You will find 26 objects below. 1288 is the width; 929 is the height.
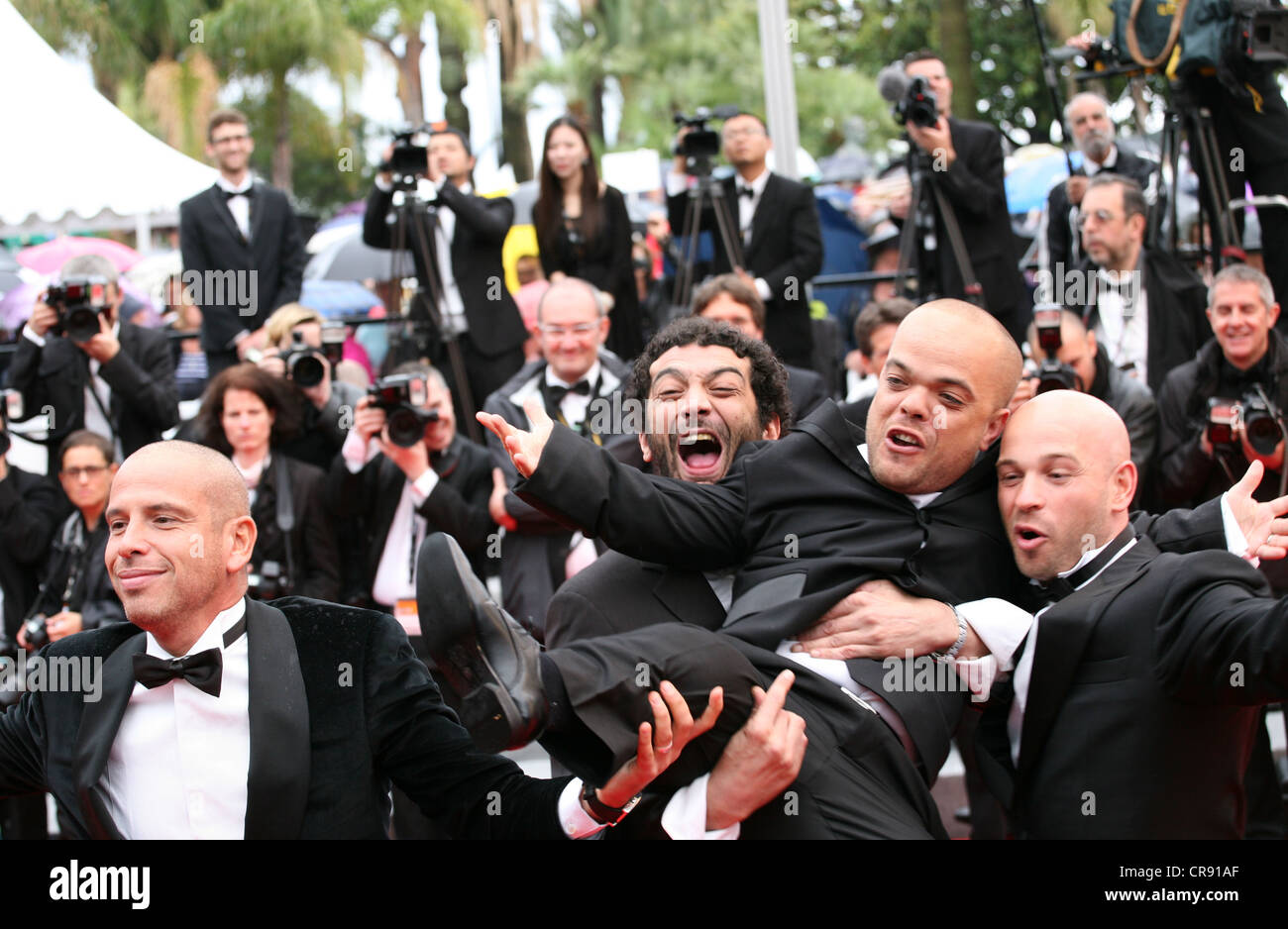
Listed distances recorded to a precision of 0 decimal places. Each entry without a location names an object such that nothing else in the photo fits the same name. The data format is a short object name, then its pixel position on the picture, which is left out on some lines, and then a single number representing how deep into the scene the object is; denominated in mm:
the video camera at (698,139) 7477
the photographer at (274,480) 6176
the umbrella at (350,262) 12781
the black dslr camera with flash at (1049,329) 5844
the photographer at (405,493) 6039
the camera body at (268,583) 6043
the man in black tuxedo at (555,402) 6023
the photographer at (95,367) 6523
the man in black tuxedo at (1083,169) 7742
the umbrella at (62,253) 12133
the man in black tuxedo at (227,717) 3373
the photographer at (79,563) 6055
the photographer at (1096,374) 5867
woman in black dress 7383
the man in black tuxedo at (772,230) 7383
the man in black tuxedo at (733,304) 6164
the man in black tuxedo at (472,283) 7270
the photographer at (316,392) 6508
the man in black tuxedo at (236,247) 7398
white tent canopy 8336
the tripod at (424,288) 7156
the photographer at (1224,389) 5637
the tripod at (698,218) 7496
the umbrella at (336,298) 11875
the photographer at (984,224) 7270
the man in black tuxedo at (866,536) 3523
